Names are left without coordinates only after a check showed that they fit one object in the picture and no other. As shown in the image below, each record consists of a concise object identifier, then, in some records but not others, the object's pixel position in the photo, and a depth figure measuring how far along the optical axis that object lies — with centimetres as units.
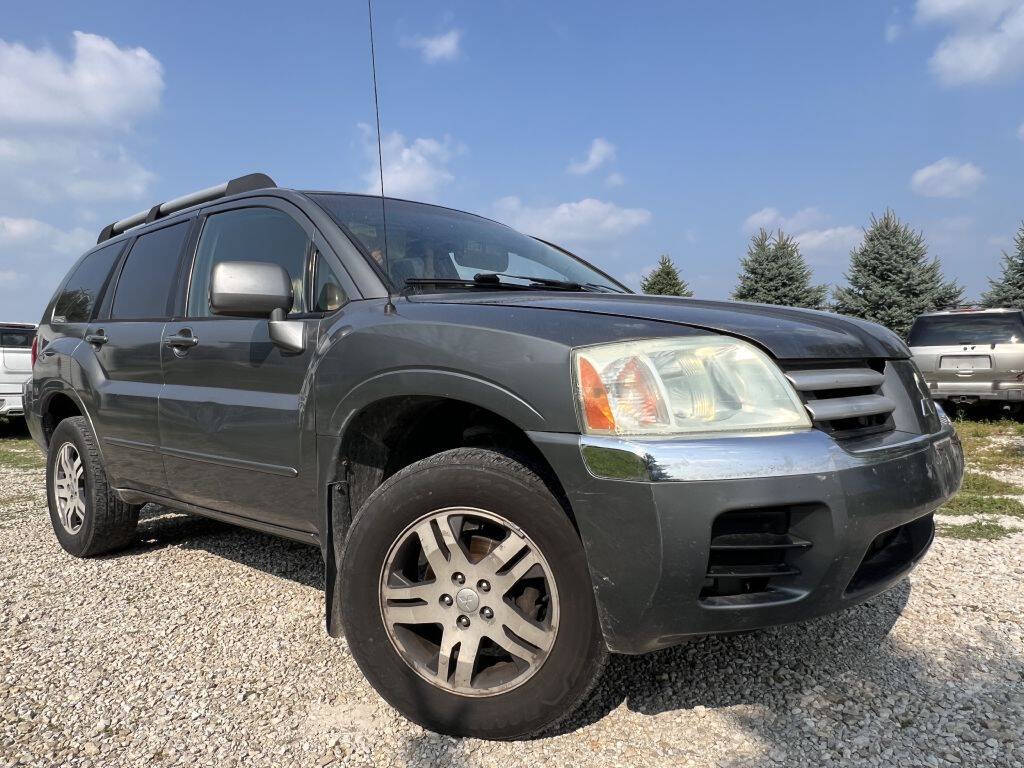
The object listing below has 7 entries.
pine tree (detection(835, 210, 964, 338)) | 2397
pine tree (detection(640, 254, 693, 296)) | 3101
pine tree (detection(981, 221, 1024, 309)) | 2133
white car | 1022
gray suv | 173
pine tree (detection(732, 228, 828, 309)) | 2648
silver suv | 898
